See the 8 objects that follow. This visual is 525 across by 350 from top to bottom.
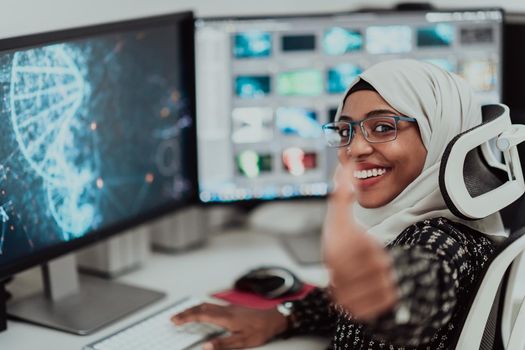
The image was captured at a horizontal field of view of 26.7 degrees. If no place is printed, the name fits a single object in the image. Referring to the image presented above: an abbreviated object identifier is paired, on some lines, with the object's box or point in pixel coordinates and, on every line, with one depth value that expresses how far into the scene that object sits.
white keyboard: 1.76
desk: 1.82
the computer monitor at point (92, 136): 1.76
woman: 1.58
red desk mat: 1.96
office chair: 1.55
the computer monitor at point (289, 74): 2.14
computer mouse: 1.98
